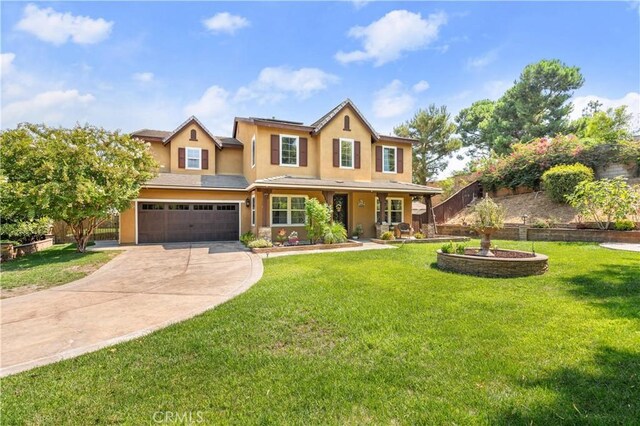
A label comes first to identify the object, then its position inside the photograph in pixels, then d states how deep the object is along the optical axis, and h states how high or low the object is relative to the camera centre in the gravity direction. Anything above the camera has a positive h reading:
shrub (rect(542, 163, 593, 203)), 15.93 +2.11
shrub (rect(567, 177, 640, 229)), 12.69 +0.69
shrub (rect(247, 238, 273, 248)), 12.62 -0.93
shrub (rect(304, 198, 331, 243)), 13.14 +0.10
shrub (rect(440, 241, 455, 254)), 8.65 -0.88
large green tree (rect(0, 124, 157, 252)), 10.76 +2.03
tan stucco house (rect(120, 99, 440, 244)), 15.34 +2.23
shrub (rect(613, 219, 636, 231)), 12.75 -0.39
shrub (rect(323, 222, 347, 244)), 13.41 -0.60
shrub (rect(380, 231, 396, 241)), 14.89 -0.81
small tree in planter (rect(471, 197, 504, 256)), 8.24 -0.07
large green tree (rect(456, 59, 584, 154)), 29.02 +11.44
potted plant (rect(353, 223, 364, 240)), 16.45 -0.64
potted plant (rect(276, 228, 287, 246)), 13.60 -0.76
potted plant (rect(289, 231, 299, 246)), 13.84 -0.82
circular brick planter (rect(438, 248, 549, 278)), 7.43 -1.21
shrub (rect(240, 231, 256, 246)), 14.36 -0.76
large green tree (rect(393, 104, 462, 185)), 29.36 +8.25
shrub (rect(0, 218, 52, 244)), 13.00 -0.18
